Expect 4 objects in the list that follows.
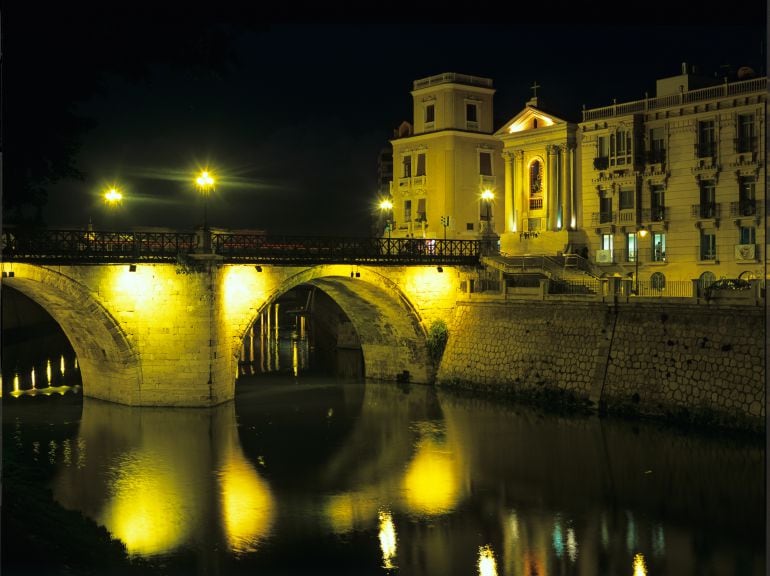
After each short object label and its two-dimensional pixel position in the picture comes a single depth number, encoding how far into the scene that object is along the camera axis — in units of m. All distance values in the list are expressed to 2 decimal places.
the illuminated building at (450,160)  56.38
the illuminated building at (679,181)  40.78
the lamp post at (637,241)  43.95
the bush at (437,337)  42.62
